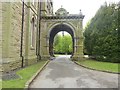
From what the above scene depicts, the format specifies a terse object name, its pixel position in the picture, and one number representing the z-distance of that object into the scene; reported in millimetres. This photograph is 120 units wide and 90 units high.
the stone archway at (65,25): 28469
